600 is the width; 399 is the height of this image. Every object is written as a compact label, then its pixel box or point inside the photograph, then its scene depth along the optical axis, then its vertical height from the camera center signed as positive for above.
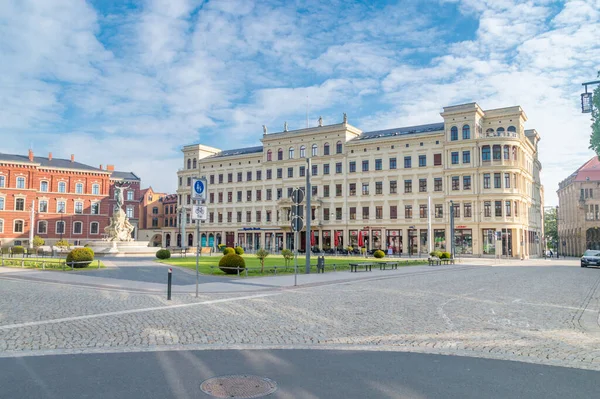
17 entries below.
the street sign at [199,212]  14.09 +0.71
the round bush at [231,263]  22.89 -1.42
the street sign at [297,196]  21.65 +1.83
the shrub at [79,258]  24.84 -1.27
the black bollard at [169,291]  13.86 -1.71
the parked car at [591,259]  36.72 -1.99
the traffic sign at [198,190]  14.10 +1.38
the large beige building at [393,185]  57.41 +7.14
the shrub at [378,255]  42.59 -1.88
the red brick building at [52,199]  70.12 +5.81
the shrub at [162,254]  35.85 -1.51
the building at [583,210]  81.44 +4.40
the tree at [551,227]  112.03 +1.90
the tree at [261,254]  24.02 -1.01
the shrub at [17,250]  42.66 -1.43
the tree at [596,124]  25.80 +6.30
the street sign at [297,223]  21.27 +0.54
